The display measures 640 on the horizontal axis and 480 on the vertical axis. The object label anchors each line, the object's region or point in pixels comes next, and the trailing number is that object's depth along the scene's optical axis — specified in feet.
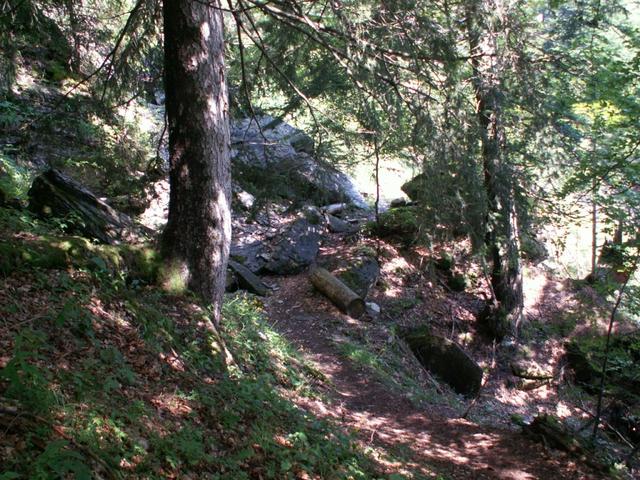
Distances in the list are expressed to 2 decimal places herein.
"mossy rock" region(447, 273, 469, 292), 48.80
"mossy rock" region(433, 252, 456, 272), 48.78
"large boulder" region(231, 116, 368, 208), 27.32
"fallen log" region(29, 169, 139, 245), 21.89
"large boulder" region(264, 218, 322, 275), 44.91
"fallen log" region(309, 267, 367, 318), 39.50
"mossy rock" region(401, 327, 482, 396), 36.63
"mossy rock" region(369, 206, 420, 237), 50.19
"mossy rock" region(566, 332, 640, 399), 26.50
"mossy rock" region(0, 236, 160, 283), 16.17
